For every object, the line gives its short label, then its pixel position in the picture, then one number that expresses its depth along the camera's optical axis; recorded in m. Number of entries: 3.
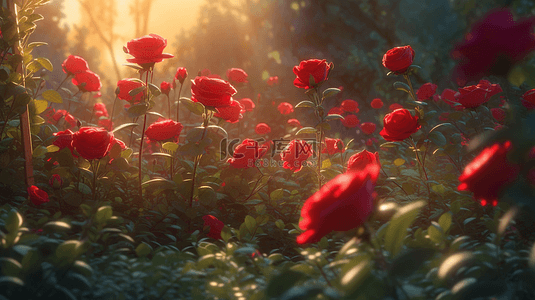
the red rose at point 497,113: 2.32
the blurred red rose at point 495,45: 0.83
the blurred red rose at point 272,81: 4.59
